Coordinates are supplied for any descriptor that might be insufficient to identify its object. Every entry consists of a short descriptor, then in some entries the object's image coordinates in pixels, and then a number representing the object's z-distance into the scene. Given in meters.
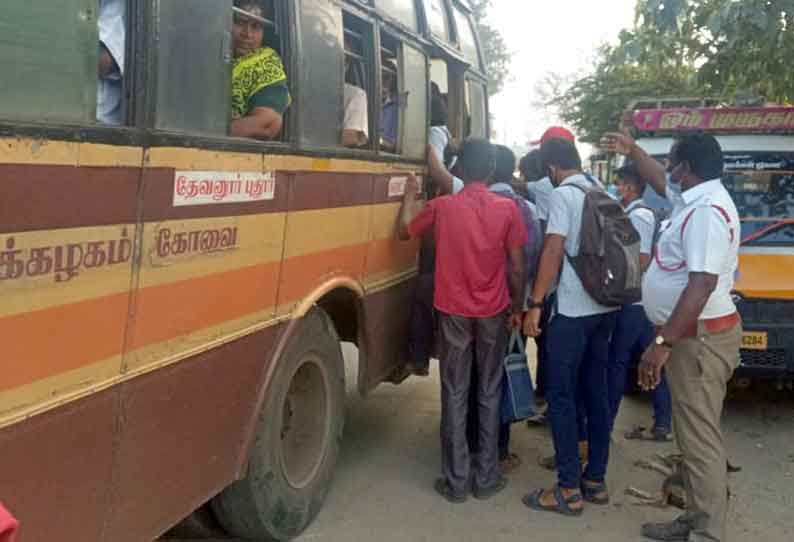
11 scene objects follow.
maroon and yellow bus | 2.06
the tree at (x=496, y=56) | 41.31
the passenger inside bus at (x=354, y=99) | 4.07
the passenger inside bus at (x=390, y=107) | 4.78
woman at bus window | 3.18
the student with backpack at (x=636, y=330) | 4.97
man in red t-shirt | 4.29
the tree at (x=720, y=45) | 6.12
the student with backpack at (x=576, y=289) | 4.09
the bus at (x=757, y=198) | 5.84
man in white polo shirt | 3.56
